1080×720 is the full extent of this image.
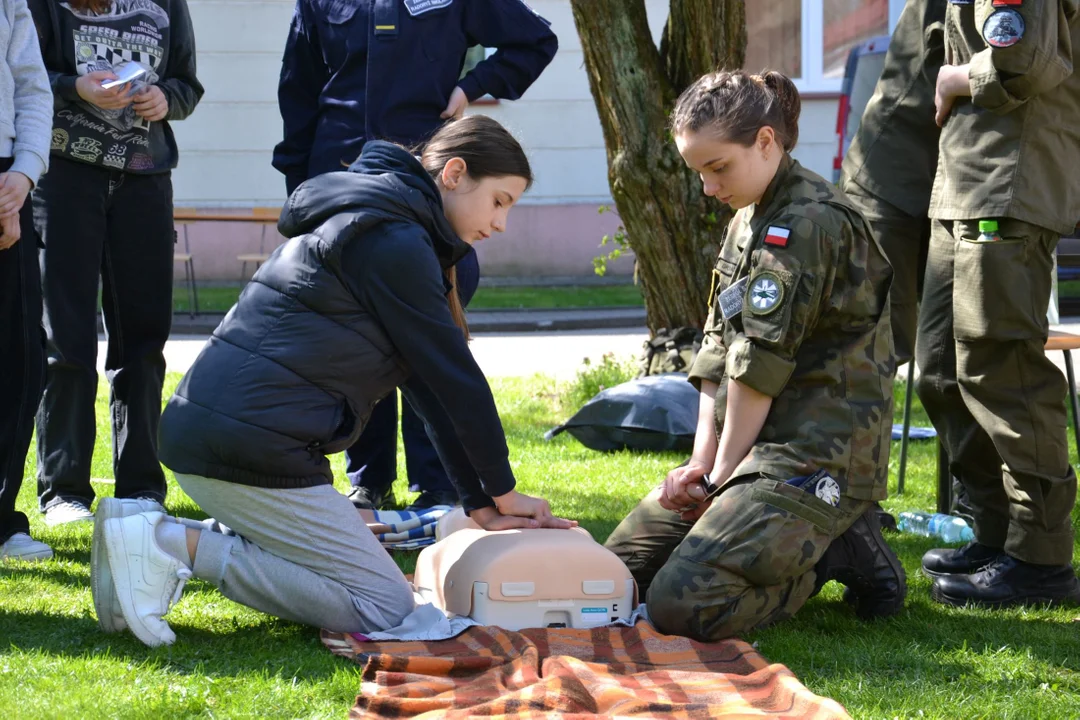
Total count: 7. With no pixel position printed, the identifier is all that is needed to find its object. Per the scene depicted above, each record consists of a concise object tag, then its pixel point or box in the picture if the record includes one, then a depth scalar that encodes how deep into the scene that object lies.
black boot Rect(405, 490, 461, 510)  4.64
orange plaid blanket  2.66
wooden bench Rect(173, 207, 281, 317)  11.84
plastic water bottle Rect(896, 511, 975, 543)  4.37
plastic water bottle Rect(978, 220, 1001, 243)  3.47
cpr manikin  3.22
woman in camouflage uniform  3.20
